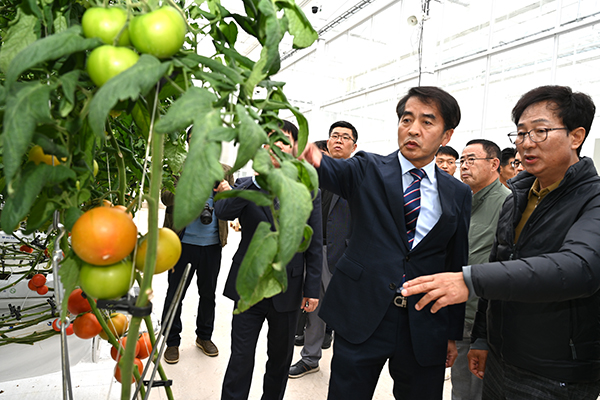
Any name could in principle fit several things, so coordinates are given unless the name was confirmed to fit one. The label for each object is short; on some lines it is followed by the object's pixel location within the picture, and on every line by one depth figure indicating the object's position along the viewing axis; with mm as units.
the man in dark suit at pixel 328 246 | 3010
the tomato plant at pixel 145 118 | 367
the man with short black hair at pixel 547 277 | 1205
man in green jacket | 2293
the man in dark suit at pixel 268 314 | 2166
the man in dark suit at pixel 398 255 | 1509
